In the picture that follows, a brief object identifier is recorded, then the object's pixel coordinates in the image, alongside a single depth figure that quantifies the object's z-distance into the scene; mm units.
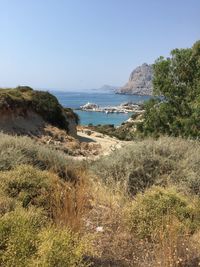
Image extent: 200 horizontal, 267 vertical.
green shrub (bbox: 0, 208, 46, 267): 2064
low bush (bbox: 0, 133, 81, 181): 4510
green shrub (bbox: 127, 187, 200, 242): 2862
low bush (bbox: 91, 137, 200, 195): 4577
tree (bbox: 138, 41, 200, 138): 7772
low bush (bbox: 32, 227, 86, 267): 2001
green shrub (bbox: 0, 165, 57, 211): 3140
